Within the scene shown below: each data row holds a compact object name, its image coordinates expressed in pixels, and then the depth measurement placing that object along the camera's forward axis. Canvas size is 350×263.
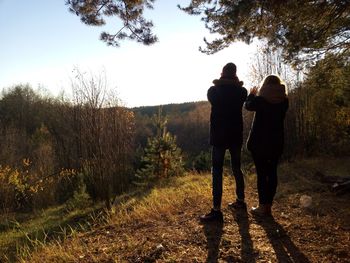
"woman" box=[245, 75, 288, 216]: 5.32
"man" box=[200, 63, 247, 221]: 5.32
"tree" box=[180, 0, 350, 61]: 5.74
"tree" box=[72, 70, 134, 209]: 9.83
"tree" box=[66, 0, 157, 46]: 6.25
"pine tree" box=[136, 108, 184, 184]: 13.85
